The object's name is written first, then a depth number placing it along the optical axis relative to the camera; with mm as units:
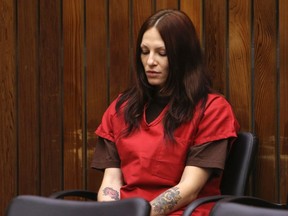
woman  6781
